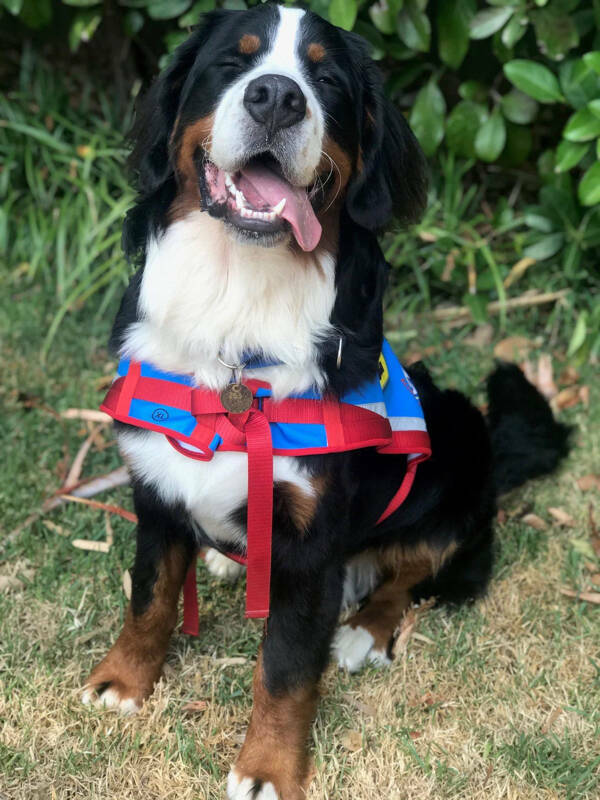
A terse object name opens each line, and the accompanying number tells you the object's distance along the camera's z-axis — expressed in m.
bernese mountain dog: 1.81
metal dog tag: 1.84
